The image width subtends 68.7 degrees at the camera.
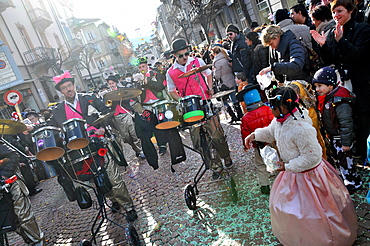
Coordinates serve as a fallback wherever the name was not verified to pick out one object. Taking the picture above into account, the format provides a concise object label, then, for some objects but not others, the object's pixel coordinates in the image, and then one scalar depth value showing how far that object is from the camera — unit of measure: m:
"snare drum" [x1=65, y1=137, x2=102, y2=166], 3.70
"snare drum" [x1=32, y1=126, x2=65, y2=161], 3.37
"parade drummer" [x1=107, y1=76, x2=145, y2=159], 7.30
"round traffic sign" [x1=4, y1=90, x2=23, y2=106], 5.68
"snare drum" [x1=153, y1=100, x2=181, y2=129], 3.79
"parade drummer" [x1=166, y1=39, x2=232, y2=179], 4.55
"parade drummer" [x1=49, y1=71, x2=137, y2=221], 4.24
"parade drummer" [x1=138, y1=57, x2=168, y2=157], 7.18
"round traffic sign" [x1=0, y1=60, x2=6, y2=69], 15.46
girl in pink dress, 2.29
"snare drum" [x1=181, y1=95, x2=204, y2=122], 3.75
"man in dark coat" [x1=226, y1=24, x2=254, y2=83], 6.14
